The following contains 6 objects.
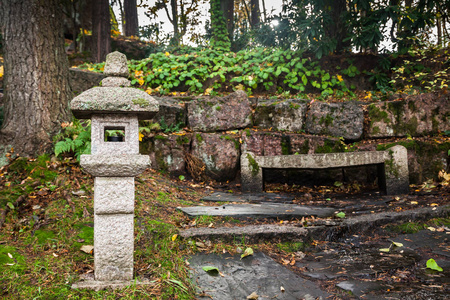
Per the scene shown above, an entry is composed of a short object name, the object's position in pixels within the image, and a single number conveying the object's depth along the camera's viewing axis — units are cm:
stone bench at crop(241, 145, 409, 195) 504
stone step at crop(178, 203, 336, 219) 392
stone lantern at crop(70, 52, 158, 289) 239
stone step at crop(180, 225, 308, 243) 315
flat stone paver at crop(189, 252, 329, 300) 241
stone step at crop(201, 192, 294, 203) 477
